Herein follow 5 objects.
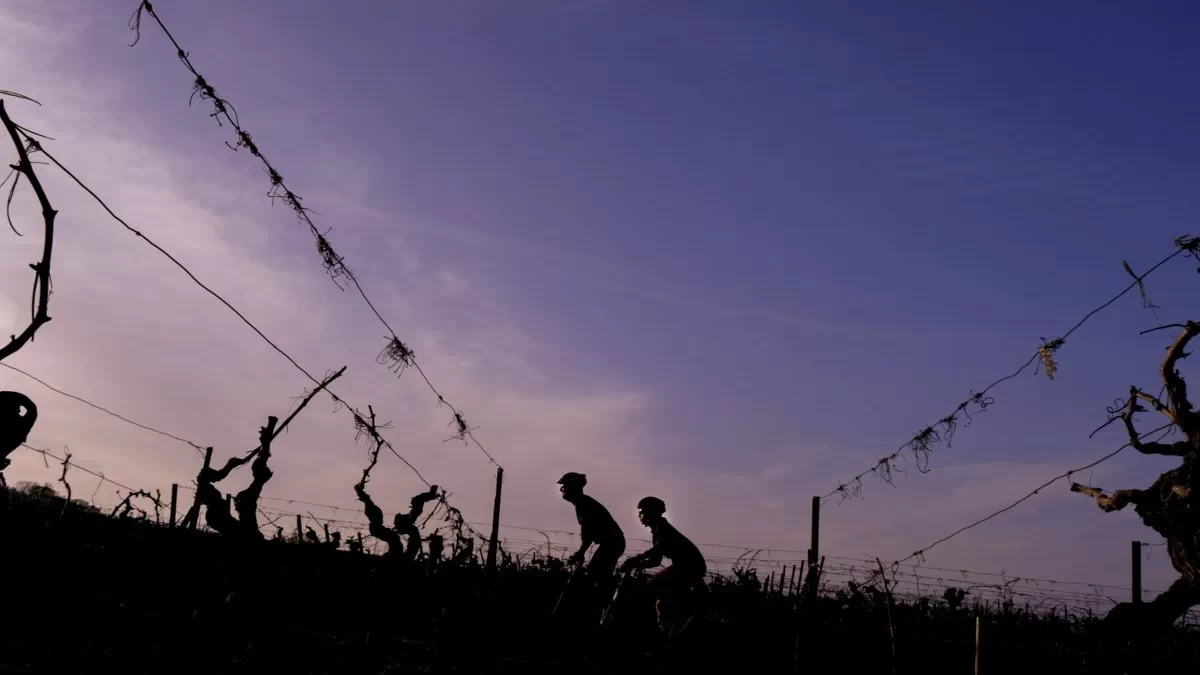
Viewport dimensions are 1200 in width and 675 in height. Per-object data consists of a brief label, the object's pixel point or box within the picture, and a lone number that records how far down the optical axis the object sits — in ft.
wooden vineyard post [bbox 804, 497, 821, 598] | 44.98
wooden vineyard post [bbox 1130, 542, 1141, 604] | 40.56
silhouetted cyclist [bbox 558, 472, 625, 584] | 34.47
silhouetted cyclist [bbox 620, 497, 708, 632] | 32.12
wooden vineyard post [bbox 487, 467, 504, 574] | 41.14
